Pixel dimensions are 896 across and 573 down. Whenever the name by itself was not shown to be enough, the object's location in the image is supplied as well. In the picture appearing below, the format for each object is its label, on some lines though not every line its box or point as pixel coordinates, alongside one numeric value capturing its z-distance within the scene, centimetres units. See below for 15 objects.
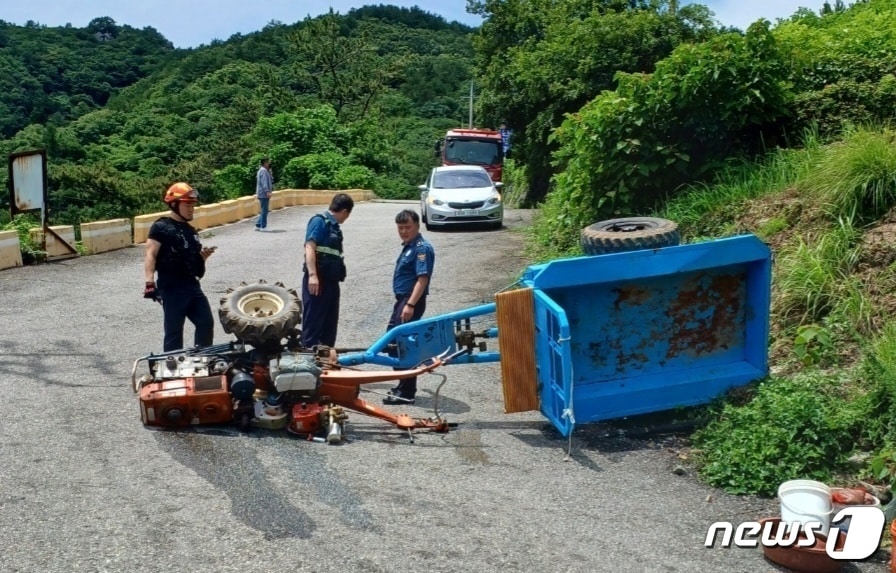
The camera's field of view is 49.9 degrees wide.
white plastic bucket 503
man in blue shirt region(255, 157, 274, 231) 2128
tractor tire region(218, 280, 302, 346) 678
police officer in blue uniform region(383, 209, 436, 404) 778
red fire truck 3119
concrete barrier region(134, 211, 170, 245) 1823
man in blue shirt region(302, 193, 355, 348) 802
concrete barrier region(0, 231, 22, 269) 1454
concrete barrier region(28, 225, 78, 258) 1544
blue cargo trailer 671
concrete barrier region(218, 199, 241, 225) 2314
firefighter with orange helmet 740
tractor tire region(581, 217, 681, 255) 753
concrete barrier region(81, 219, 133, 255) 1673
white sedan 2034
